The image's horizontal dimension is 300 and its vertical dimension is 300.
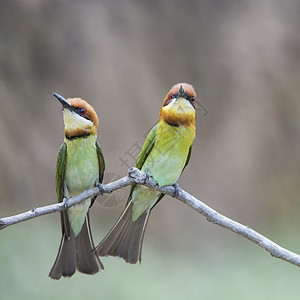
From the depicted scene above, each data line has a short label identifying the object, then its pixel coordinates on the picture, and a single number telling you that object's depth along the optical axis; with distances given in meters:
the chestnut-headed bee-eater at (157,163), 5.62
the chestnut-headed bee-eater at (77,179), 5.61
